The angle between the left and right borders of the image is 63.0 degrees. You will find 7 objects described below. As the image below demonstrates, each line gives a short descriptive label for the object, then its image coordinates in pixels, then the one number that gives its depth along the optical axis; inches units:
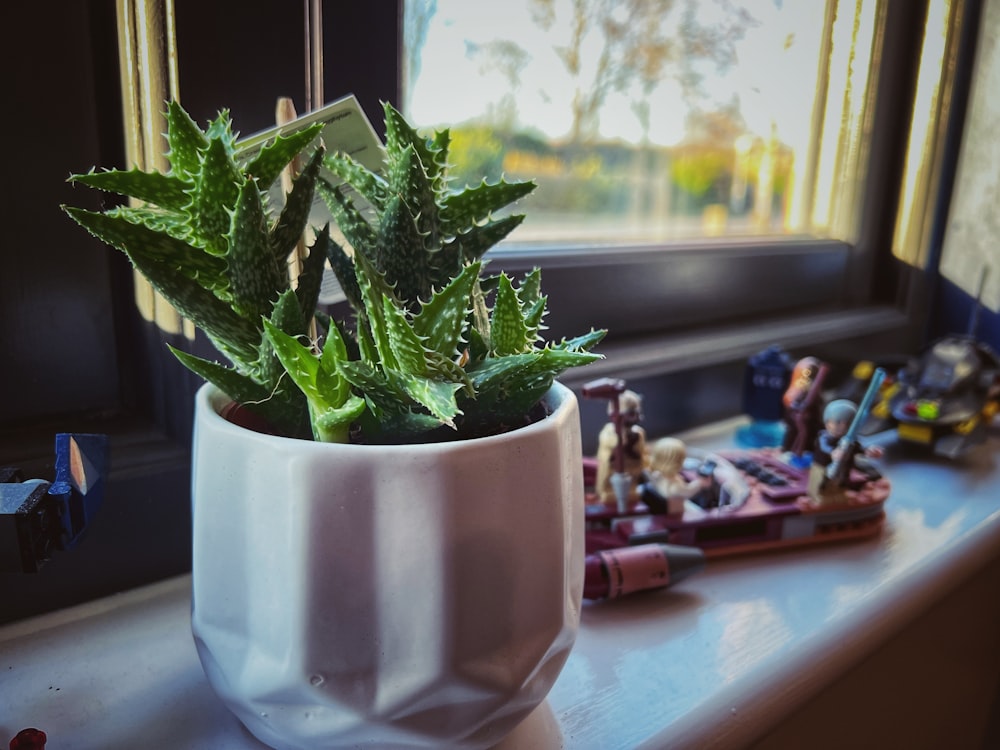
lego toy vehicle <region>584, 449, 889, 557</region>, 19.6
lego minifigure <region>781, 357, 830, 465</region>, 24.6
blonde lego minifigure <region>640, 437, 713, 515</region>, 20.1
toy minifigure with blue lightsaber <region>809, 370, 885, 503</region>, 21.6
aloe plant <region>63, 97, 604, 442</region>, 10.4
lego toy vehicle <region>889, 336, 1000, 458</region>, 29.1
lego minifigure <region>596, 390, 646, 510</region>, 19.7
